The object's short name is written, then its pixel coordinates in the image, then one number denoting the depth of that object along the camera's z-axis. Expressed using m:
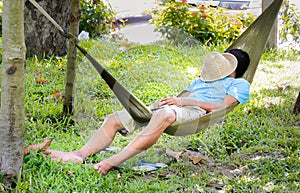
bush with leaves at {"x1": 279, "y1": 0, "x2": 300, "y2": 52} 8.24
